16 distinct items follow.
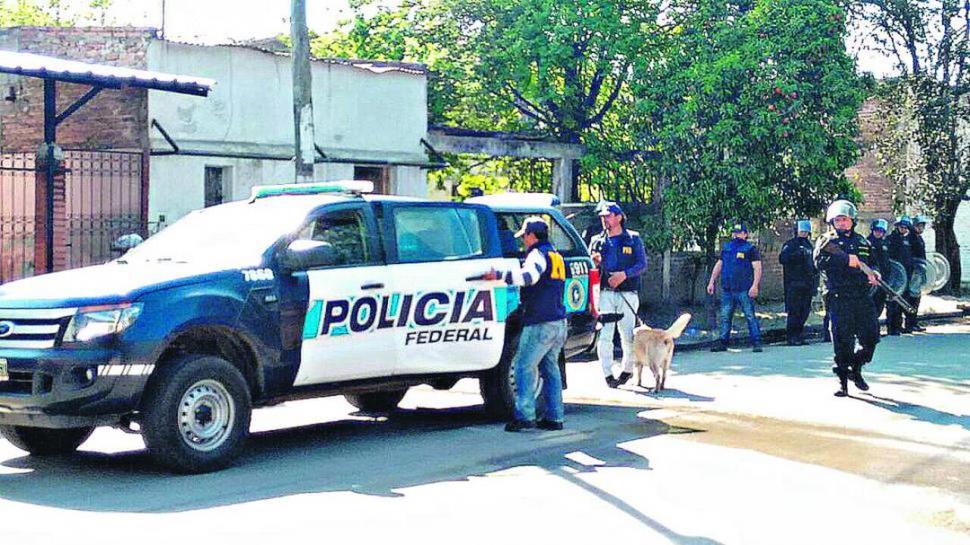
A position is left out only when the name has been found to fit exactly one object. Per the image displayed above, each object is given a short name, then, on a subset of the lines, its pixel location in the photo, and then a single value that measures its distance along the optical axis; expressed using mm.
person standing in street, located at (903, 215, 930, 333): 21281
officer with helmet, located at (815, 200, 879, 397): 12570
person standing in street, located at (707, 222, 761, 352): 17703
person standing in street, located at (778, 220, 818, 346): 19016
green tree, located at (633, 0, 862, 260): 21312
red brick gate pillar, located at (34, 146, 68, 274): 15372
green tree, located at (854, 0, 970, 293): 27641
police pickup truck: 8281
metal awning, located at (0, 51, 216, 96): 13828
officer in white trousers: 13383
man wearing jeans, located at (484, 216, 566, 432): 10289
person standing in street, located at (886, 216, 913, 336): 20688
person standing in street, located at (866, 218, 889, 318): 19125
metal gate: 17297
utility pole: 14898
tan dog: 12914
